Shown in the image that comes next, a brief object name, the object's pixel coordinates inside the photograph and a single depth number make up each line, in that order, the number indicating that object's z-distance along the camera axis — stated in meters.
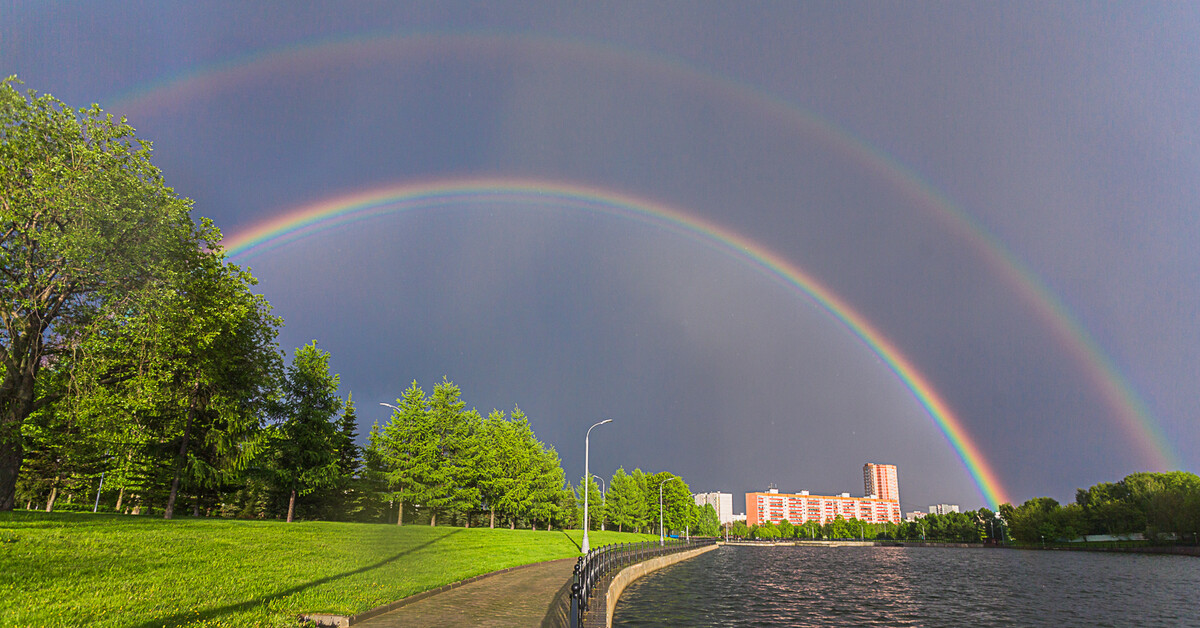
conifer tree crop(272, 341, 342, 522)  40.84
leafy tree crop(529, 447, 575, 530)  65.94
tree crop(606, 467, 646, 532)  105.50
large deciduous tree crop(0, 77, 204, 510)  21.14
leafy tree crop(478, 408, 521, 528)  55.41
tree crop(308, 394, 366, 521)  48.88
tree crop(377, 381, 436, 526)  49.31
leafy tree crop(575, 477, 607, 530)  91.19
